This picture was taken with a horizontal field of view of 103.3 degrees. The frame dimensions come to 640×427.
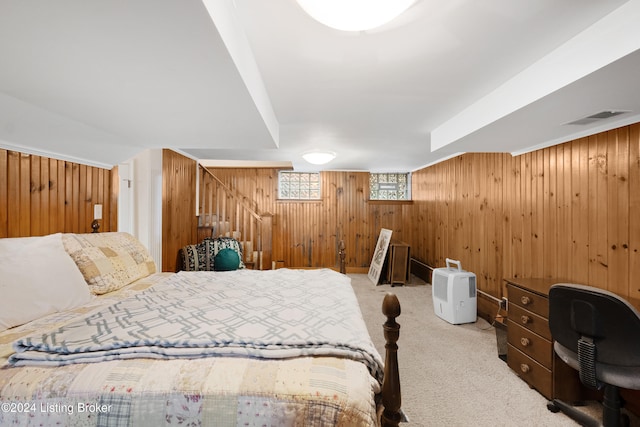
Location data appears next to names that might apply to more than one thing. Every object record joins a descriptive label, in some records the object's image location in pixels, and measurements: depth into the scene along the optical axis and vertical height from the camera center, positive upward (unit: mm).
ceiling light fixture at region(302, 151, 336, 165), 3364 +777
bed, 885 -596
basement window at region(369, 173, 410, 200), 5578 +606
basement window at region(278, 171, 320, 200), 5426 +601
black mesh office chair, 1243 -657
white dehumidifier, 2977 -998
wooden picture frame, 4621 -804
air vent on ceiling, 1628 +663
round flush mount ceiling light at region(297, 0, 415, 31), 912 +750
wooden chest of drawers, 1743 -993
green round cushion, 3584 -686
